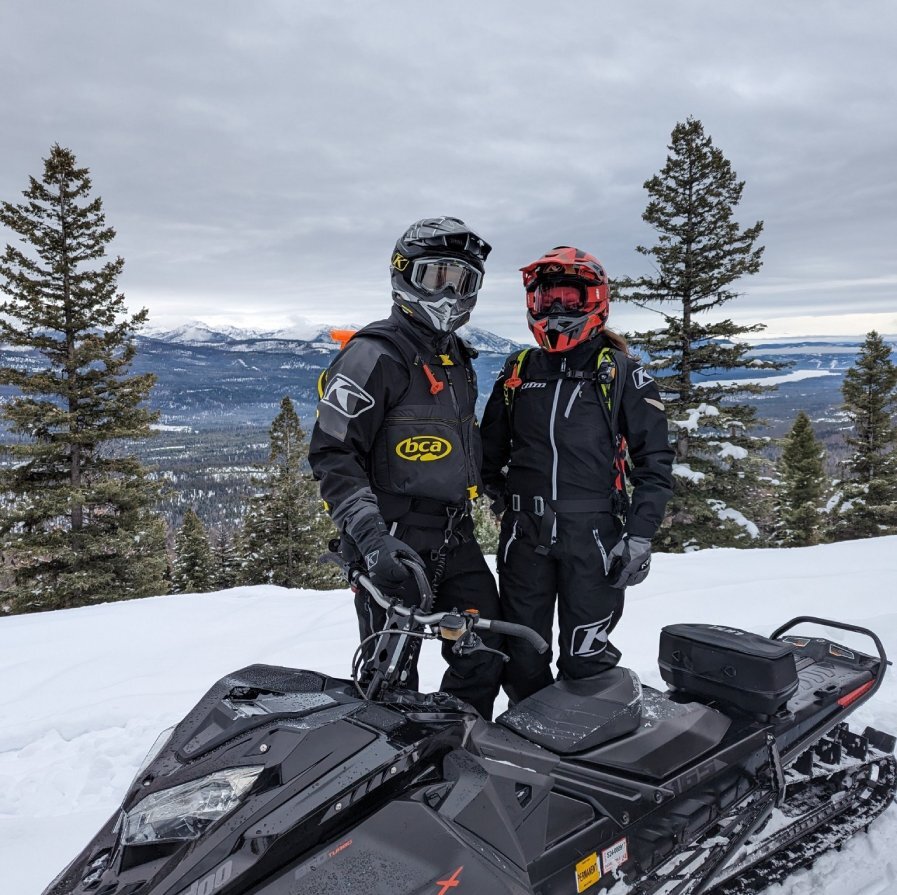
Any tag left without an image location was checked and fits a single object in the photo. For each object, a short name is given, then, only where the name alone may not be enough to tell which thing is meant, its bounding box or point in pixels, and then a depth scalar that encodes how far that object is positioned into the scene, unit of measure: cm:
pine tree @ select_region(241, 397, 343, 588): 2189
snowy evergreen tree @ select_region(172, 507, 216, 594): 2831
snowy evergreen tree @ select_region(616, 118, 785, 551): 1512
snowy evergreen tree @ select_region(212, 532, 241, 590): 2805
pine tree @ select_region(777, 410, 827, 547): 2291
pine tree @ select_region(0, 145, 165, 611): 1477
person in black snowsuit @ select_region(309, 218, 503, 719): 245
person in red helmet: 279
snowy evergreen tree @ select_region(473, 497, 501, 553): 1911
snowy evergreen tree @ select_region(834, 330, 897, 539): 2041
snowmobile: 149
